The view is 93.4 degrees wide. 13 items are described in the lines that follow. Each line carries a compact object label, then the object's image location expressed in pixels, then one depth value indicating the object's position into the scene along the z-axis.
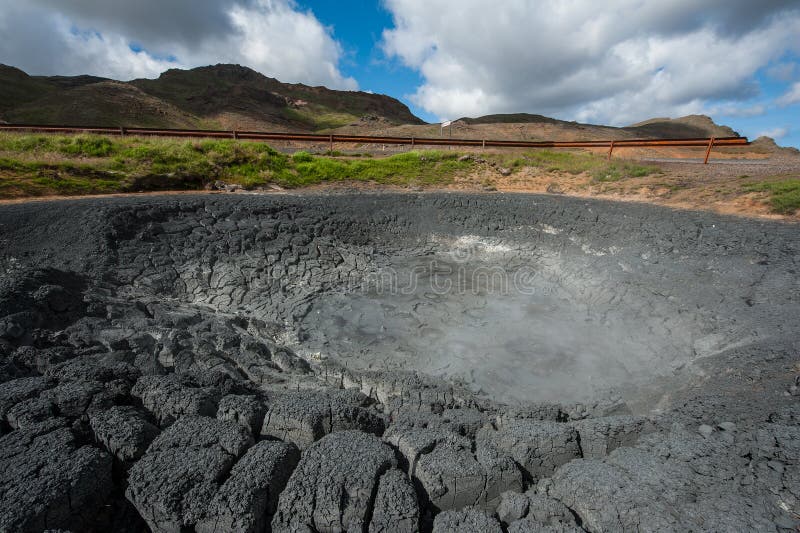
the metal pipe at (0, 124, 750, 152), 16.31
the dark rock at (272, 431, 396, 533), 2.64
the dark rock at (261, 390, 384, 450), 3.48
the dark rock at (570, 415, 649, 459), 3.51
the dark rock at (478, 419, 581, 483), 3.33
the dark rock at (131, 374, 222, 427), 3.67
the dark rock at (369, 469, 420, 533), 2.60
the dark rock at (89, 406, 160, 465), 3.11
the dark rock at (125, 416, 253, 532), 2.69
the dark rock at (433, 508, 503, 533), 2.55
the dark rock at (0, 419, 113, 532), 2.49
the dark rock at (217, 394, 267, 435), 3.61
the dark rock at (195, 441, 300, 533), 2.62
